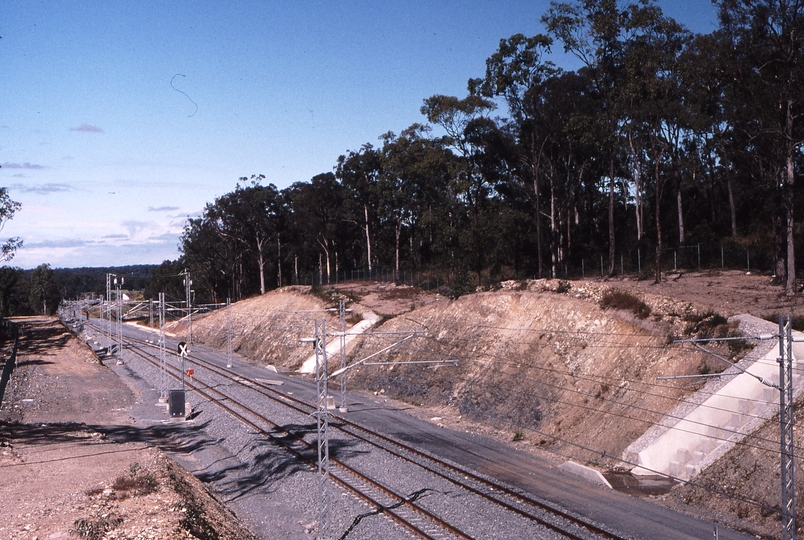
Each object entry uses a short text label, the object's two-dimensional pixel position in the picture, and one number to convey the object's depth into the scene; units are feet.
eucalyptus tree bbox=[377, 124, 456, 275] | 212.64
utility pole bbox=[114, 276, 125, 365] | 208.74
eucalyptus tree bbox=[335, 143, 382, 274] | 277.03
